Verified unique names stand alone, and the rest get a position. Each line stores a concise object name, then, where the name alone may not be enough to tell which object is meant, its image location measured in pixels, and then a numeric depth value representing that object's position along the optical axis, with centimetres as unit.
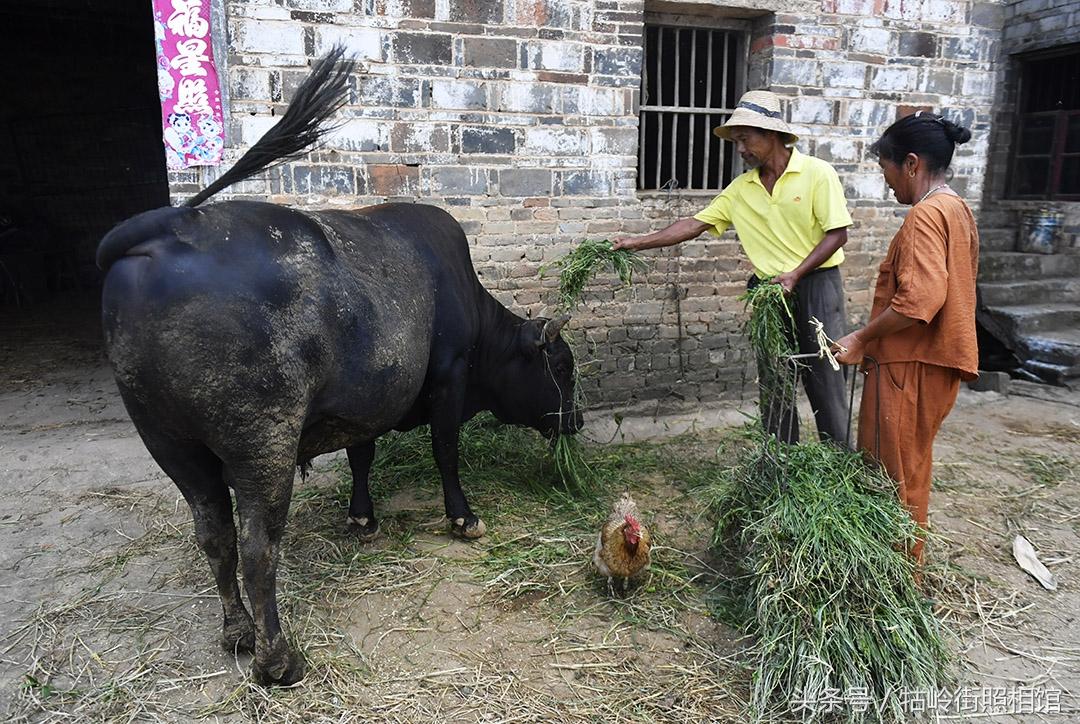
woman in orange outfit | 291
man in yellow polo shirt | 382
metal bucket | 798
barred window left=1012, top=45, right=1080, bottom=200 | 849
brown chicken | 320
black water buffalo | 239
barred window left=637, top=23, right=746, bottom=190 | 598
